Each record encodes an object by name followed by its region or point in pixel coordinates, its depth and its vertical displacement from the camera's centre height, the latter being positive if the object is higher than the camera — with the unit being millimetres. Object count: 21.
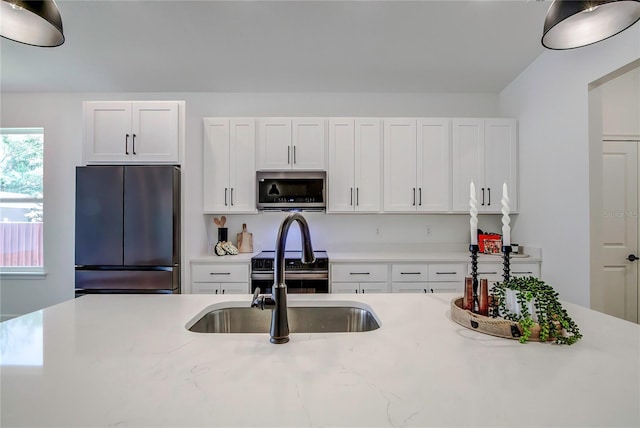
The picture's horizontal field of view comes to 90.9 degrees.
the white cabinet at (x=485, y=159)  3381 +612
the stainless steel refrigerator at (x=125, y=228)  2791 -107
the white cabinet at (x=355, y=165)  3354 +543
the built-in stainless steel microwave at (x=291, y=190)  3281 +271
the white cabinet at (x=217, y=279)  3061 -614
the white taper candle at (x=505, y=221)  1101 -19
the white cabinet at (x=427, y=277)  3094 -601
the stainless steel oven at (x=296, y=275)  3021 -567
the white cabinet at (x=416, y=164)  3375 +557
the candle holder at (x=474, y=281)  1132 -241
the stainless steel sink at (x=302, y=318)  1380 -453
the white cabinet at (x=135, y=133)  2979 +787
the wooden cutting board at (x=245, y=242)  3557 -295
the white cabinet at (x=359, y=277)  3084 -601
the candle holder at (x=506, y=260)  1091 -153
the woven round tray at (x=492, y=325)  947 -346
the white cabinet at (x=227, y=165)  3338 +540
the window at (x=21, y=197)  3748 +227
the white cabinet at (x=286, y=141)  3334 +794
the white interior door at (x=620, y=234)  3004 -174
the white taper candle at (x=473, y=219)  1163 -12
